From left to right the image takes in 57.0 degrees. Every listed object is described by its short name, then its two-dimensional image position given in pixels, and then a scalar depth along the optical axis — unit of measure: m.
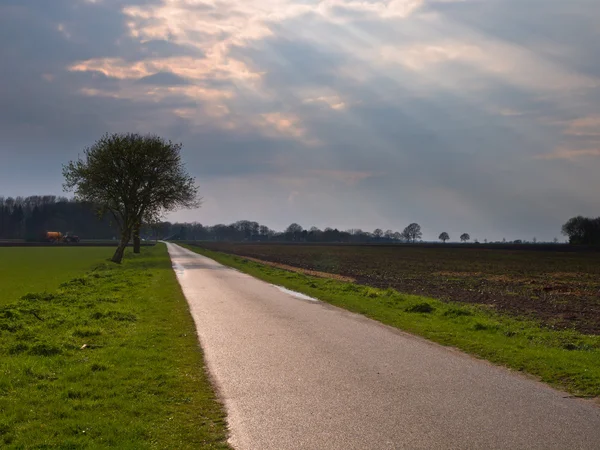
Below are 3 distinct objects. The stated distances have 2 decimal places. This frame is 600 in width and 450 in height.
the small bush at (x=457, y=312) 19.30
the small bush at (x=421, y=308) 20.52
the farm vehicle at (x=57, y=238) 154.62
